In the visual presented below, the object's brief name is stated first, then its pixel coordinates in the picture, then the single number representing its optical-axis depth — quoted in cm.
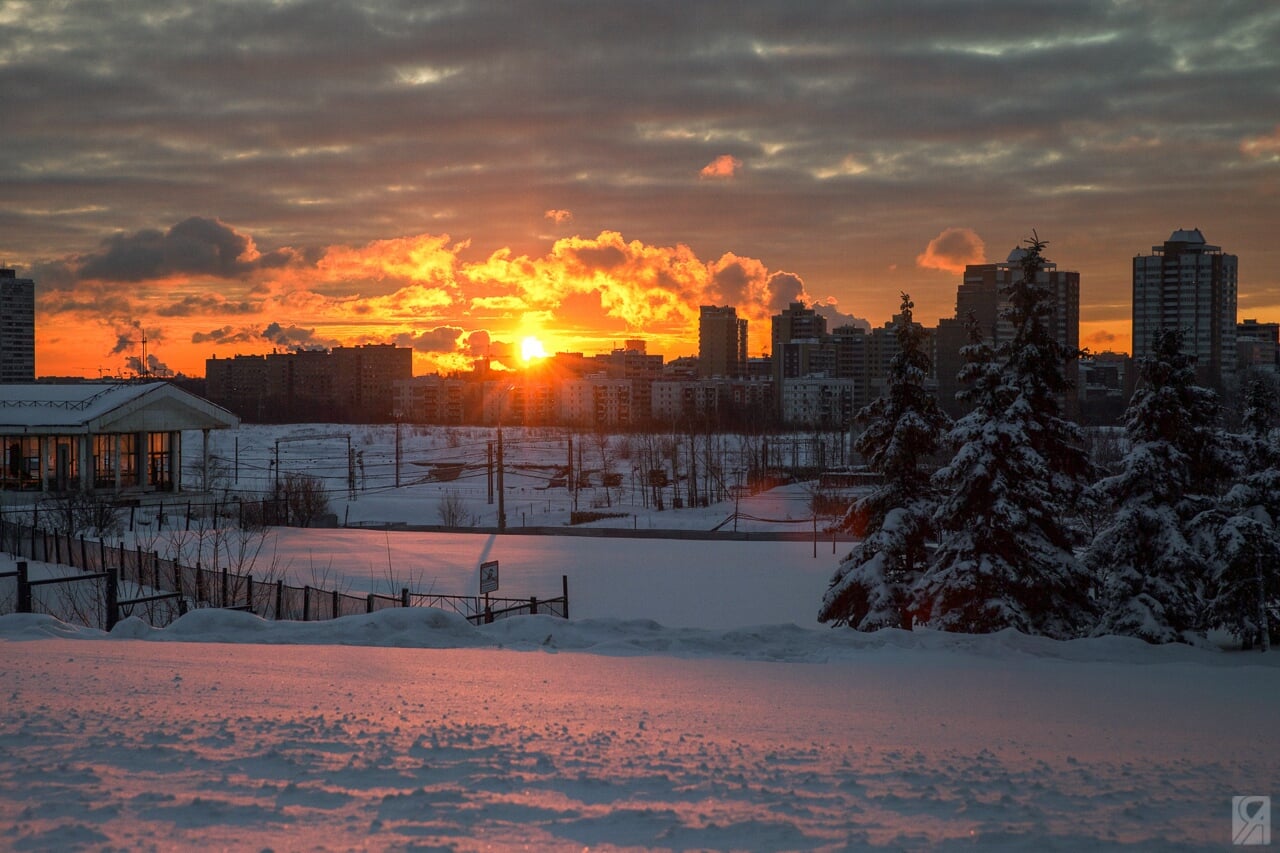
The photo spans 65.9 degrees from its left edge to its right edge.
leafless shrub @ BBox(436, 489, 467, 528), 6031
